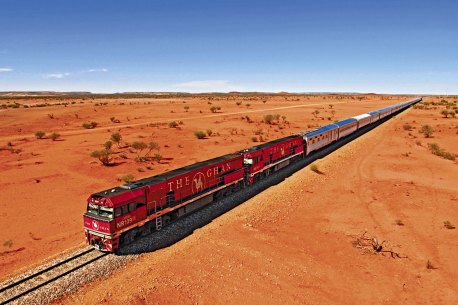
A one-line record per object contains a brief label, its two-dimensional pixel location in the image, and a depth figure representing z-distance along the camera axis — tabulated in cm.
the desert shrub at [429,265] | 1505
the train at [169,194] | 1550
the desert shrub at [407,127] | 5728
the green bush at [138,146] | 3803
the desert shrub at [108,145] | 3820
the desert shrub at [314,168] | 3075
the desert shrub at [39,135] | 4828
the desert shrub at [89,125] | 5862
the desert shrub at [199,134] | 4729
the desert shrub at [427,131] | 5072
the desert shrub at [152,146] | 3786
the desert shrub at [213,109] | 8784
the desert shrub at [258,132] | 5253
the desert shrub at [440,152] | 3647
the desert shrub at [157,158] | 3462
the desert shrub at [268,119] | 6619
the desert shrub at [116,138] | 4269
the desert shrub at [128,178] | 2698
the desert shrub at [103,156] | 3306
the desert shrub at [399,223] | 1962
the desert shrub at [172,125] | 5697
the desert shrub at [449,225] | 1908
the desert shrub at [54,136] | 4631
